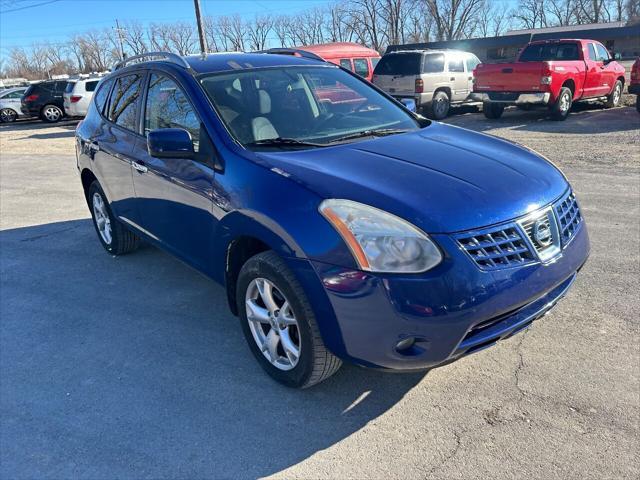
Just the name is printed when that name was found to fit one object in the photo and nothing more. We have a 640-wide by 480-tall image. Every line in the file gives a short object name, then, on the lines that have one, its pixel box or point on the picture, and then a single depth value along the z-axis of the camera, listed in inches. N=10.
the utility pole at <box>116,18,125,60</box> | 2802.7
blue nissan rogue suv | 91.6
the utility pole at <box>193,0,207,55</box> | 919.0
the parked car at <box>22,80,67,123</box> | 914.7
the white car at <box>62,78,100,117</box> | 770.8
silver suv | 568.4
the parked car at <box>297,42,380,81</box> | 666.2
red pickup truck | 477.1
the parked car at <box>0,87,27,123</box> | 999.0
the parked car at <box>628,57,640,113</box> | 493.7
